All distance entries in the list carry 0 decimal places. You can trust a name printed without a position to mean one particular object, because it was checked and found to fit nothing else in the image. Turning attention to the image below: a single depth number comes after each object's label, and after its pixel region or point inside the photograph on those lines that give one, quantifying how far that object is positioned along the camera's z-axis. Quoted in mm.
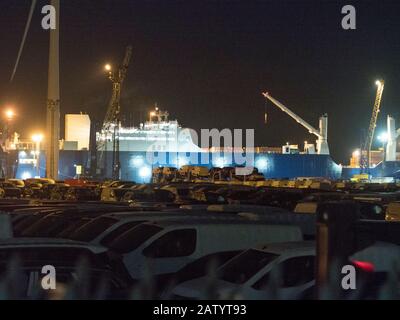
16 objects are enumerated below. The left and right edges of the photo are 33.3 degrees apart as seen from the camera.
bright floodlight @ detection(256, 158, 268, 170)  81356
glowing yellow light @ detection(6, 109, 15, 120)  60297
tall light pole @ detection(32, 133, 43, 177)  70562
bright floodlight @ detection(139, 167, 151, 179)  75225
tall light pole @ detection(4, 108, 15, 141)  60816
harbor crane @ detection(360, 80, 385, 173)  95388
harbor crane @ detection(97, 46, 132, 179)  70250
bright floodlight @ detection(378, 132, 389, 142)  82262
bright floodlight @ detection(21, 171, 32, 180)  79906
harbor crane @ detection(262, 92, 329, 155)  113375
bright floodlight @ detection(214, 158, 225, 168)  79688
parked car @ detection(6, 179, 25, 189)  41328
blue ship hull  77875
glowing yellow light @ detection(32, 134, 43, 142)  72412
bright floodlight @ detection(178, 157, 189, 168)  79938
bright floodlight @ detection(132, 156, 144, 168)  78000
